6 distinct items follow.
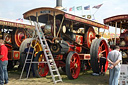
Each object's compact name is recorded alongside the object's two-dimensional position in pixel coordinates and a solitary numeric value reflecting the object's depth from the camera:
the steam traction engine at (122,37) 7.12
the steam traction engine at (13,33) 8.27
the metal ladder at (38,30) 6.27
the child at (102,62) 7.02
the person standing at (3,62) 5.31
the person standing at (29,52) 6.70
